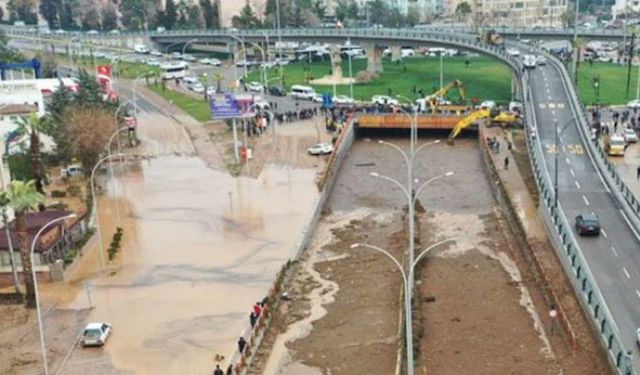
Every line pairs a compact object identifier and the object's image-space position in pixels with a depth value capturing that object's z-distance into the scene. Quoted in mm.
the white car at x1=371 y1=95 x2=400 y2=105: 103000
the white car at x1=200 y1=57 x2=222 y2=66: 155625
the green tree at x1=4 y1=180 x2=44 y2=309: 43281
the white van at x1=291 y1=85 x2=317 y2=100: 109438
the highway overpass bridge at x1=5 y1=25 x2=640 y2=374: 38938
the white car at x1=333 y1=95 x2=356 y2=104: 104419
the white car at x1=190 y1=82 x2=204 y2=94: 121812
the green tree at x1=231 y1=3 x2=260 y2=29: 184025
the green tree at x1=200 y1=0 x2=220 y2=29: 197625
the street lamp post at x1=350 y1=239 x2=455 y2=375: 31438
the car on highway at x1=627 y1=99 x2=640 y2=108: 90312
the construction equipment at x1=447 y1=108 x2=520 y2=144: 88394
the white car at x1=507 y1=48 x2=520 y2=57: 104938
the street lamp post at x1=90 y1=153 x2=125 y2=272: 51556
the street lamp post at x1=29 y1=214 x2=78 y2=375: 36894
